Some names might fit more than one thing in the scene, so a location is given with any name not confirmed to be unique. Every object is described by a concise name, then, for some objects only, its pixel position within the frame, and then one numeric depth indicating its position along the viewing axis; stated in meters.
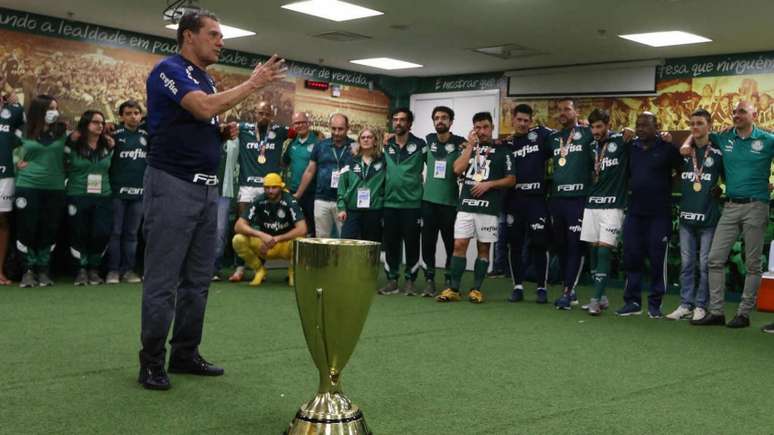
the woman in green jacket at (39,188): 7.20
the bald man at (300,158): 8.65
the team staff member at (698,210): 6.37
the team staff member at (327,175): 8.17
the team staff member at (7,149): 7.15
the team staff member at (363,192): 7.62
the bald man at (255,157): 8.52
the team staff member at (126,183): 7.66
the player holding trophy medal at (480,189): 6.99
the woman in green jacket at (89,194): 7.48
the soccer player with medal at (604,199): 6.58
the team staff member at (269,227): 7.81
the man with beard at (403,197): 7.49
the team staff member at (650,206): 6.43
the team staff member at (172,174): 3.45
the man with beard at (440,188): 7.28
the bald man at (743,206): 6.06
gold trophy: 2.78
